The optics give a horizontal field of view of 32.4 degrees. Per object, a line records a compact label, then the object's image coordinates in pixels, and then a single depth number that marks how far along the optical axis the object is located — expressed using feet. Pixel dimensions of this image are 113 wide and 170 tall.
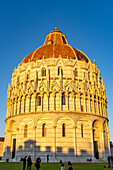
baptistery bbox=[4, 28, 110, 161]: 118.83
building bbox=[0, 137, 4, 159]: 220.78
